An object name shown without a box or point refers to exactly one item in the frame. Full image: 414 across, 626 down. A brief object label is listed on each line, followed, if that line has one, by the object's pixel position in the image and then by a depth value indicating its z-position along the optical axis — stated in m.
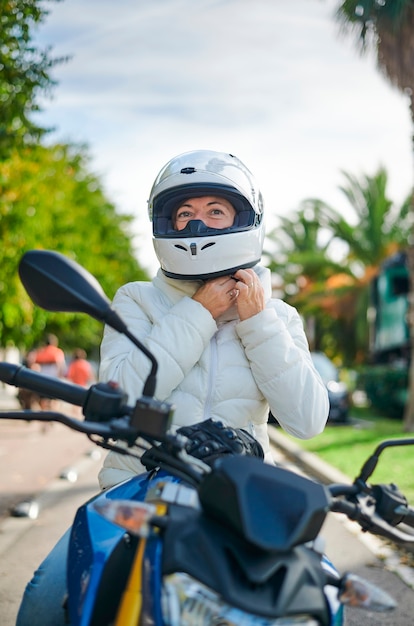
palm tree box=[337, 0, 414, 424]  15.27
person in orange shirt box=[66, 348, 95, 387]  19.09
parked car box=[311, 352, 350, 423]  20.20
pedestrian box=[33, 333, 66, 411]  18.02
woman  2.58
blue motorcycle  1.57
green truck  21.66
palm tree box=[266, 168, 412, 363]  32.12
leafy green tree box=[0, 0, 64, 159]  7.95
